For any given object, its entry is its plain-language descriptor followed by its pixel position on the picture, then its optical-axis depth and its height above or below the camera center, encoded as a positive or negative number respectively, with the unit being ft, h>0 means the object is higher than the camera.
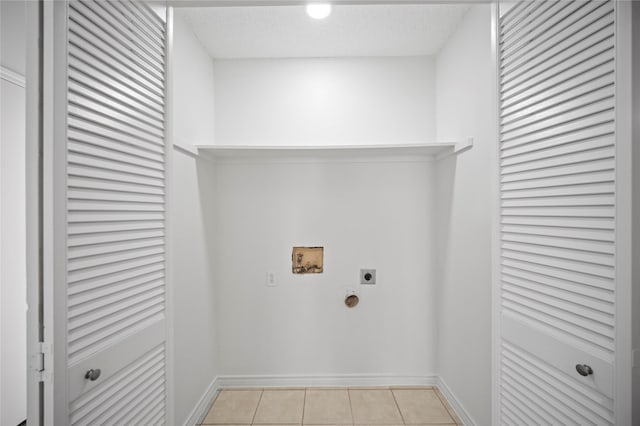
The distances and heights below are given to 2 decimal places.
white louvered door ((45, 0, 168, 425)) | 3.24 -0.03
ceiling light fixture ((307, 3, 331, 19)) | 6.80 +4.11
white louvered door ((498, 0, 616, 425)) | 3.27 +0.00
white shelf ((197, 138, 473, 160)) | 7.82 +1.52
